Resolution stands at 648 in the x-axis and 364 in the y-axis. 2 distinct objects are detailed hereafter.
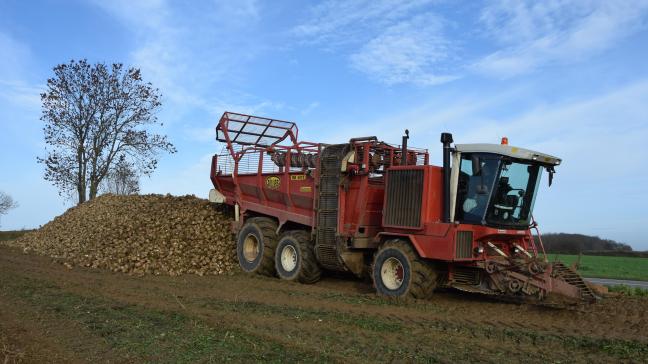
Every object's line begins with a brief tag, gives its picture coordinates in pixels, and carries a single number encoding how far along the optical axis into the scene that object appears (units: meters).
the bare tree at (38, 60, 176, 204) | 26.44
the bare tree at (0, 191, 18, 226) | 51.94
